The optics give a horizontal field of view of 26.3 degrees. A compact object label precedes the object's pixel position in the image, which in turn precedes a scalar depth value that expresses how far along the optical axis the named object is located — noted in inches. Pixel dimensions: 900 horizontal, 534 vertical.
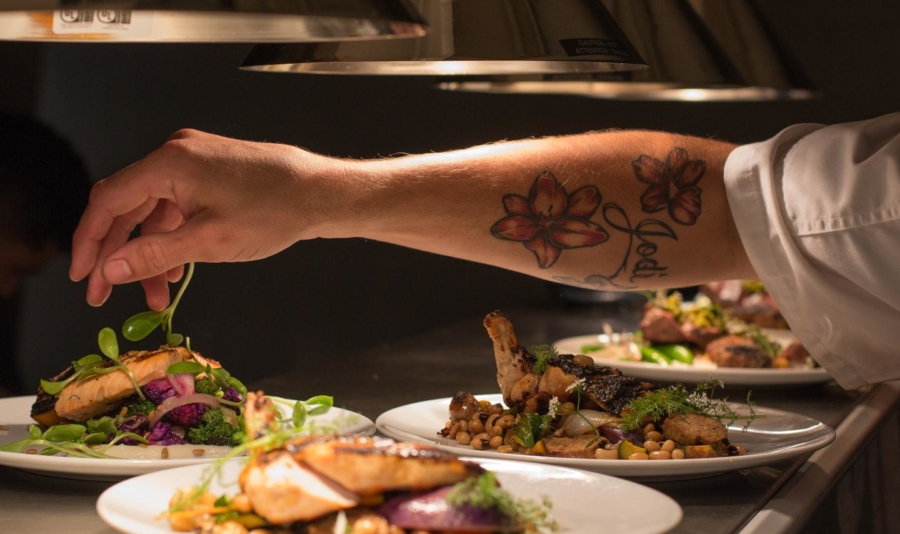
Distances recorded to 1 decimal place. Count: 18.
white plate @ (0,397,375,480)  36.2
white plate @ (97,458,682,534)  32.9
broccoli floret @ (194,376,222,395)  39.9
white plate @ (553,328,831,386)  50.0
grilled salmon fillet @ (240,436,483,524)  32.2
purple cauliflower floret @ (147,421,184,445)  38.8
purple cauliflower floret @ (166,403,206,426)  39.1
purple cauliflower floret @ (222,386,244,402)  40.4
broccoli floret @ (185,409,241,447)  38.9
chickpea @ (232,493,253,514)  32.6
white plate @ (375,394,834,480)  37.2
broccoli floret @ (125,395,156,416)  39.1
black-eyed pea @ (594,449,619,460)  38.3
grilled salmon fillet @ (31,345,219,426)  39.2
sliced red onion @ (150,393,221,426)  39.1
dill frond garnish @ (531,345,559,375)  41.1
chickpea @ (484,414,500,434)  39.9
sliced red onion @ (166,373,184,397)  39.6
